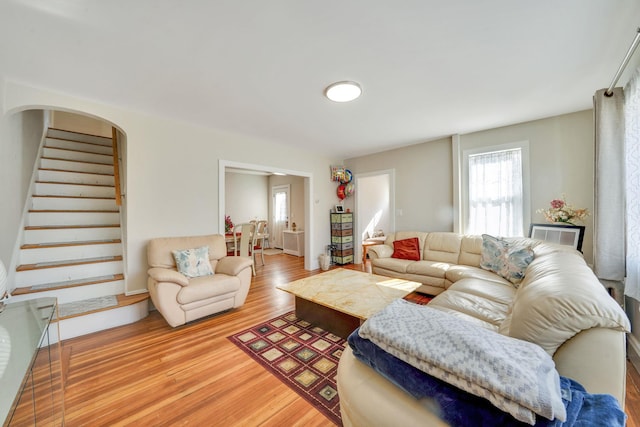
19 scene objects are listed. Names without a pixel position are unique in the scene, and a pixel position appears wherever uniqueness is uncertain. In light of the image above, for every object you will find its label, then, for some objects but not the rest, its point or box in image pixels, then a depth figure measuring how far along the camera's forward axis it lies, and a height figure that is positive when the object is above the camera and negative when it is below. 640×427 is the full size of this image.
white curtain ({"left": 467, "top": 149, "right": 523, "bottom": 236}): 3.48 +0.26
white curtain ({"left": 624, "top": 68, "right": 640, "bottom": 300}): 1.87 +0.21
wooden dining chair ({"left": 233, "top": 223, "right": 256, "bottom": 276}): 4.78 -0.49
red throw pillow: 3.88 -0.62
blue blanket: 0.64 -0.56
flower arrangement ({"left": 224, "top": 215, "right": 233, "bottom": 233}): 5.72 -0.28
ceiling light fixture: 2.29 +1.22
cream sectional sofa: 0.76 -0.52
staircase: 2.50 -0.34
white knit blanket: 0.58 -0.43
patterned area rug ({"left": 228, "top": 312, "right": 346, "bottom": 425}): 1.65 -1.24
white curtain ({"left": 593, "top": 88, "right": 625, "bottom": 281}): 2.13 +0.19
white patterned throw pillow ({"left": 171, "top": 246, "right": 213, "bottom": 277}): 2.85 -0.58
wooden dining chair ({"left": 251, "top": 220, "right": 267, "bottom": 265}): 5.47 -0.44
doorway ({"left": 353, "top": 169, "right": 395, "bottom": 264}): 6.59 +0.17
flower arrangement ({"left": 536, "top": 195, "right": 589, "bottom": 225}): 2.86 -0.05
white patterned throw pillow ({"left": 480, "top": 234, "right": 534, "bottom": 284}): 2.59 -0.56
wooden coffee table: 2.15 -0.82
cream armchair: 2.45 -0.76
